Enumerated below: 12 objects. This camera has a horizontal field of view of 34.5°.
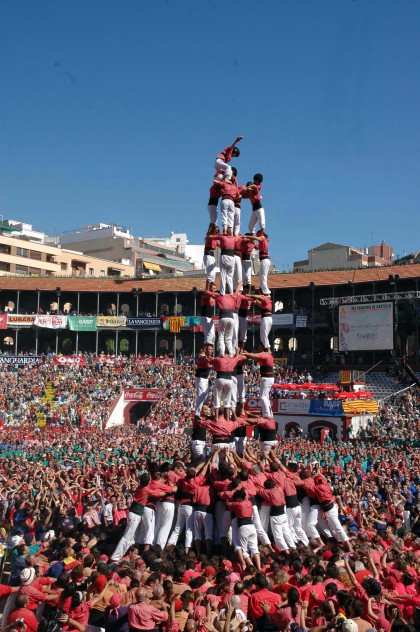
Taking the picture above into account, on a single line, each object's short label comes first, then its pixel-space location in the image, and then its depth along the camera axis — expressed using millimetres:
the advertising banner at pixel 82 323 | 51406
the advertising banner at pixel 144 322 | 51156
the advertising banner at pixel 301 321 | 48375
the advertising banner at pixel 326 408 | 32678
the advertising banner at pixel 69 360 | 47812
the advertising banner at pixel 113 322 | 51594
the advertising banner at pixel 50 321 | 50781
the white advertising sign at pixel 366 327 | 40812
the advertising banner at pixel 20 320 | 50875
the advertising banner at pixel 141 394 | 43188
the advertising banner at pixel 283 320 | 48812
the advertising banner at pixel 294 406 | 34062
